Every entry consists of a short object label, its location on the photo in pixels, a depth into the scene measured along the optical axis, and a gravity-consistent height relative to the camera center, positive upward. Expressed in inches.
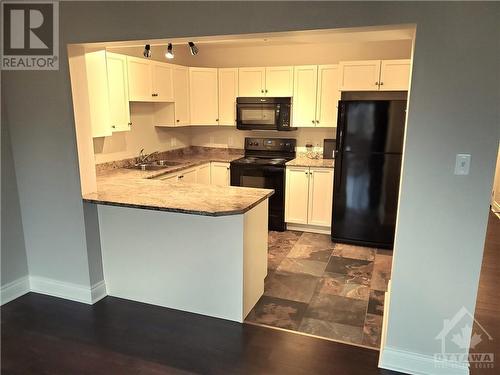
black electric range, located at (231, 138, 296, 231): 183.3 -27.5
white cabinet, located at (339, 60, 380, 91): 165.2 +20.3
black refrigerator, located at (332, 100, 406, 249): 152.3 -21.4
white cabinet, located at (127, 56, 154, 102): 149.1 +16.4
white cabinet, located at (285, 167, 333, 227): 176.4 -36.6
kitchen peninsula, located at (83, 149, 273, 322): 104.8 -37.5
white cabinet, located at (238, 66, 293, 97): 184.2 +19.5
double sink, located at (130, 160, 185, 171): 170.2 -21.5
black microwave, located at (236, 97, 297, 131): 185.2 +3.5
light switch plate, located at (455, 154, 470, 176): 76.3 -9.0
